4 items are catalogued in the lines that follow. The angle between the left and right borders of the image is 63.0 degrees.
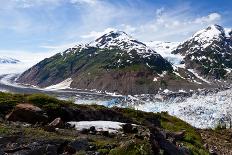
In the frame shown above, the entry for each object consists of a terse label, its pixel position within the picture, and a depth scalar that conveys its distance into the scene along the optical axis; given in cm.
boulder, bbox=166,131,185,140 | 1447
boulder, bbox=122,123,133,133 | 1139
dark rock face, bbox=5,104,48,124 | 1087
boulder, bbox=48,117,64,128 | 1078
